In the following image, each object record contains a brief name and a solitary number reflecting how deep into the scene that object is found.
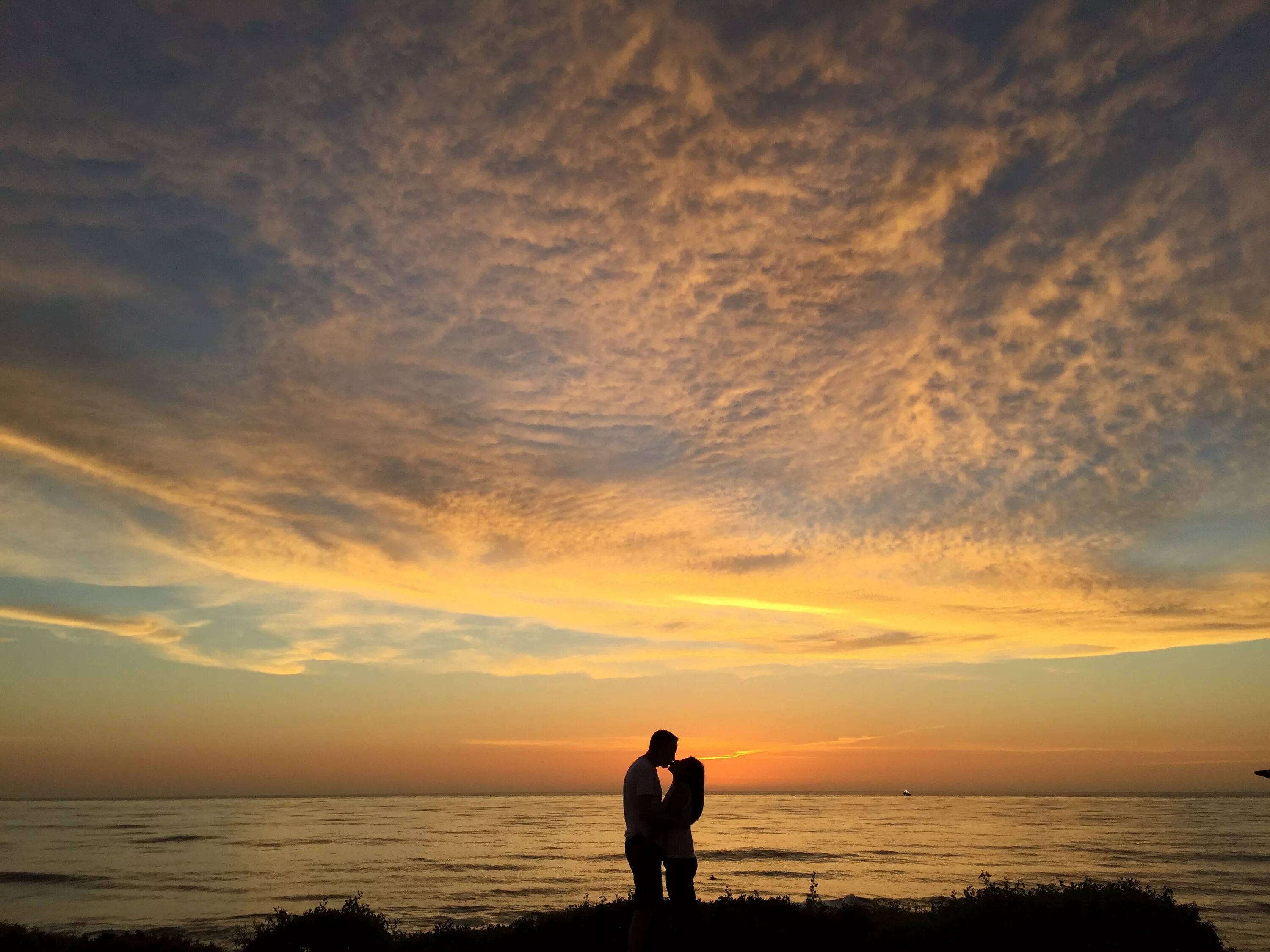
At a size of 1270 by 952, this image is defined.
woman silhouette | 8.80
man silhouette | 8.69
